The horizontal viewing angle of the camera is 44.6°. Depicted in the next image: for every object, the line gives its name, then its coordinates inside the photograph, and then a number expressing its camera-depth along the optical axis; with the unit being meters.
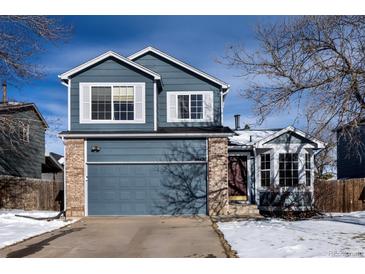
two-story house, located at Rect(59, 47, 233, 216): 17.86
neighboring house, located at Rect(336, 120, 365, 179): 26.06
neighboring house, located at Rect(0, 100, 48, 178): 24.53
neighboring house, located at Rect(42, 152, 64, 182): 31.23
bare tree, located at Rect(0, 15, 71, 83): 13.75
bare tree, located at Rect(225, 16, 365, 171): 12.78
